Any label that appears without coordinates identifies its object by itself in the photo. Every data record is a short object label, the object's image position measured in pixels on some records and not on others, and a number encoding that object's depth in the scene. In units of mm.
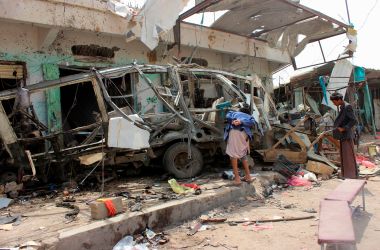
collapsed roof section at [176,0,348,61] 9891
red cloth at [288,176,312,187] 7203
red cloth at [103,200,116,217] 4402
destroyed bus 5797
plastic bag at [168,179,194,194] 5719
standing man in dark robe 6938
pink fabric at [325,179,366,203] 4309
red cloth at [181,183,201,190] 5966
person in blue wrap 6352
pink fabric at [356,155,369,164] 9141
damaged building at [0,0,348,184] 5988
